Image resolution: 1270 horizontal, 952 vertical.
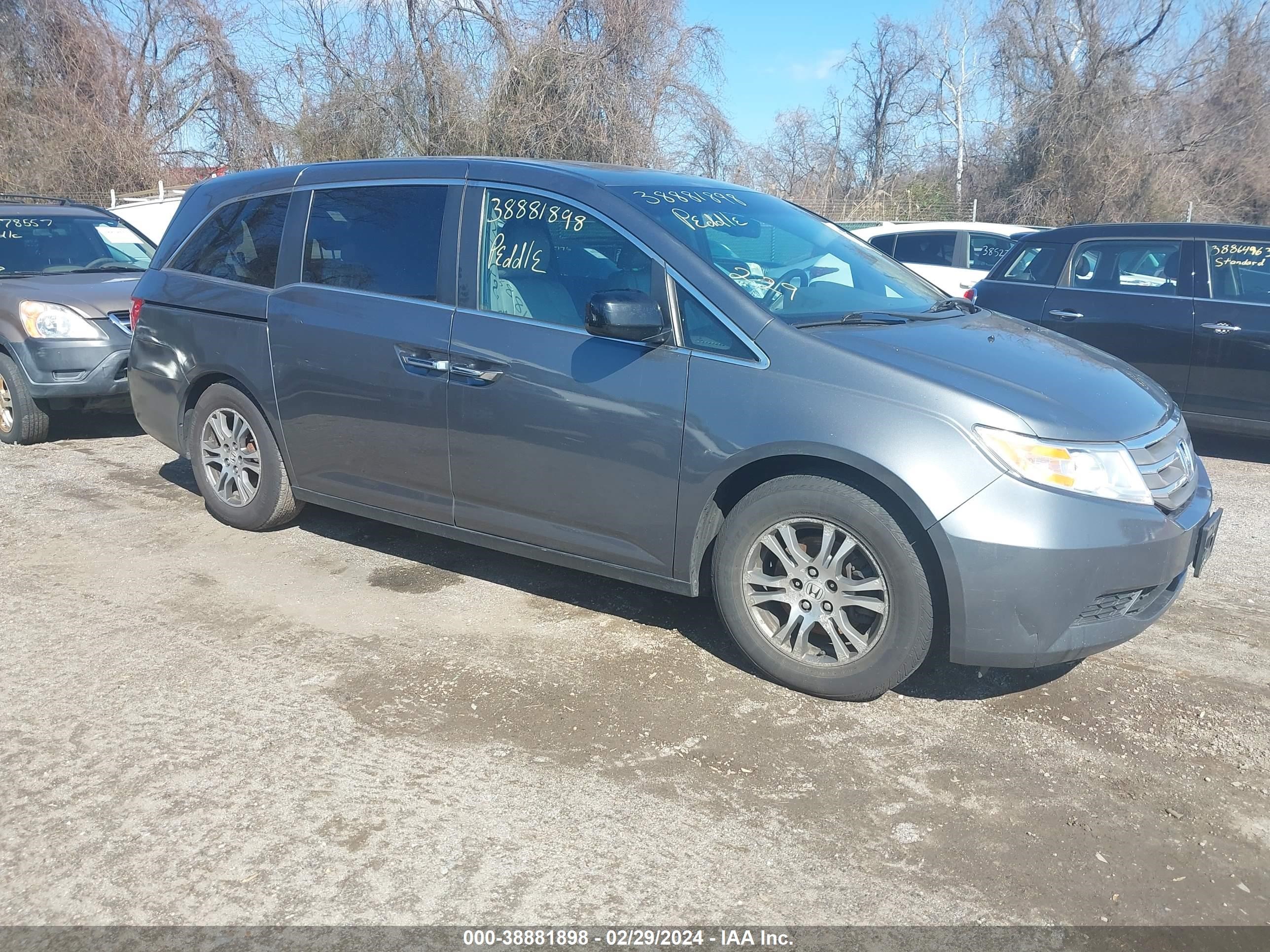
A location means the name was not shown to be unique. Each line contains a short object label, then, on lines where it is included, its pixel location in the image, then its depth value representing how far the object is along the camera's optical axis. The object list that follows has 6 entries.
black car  7.40
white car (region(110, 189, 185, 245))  21.77
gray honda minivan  3.50
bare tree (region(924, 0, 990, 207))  37.75
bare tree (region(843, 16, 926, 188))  42.75
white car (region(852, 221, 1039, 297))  13.23
